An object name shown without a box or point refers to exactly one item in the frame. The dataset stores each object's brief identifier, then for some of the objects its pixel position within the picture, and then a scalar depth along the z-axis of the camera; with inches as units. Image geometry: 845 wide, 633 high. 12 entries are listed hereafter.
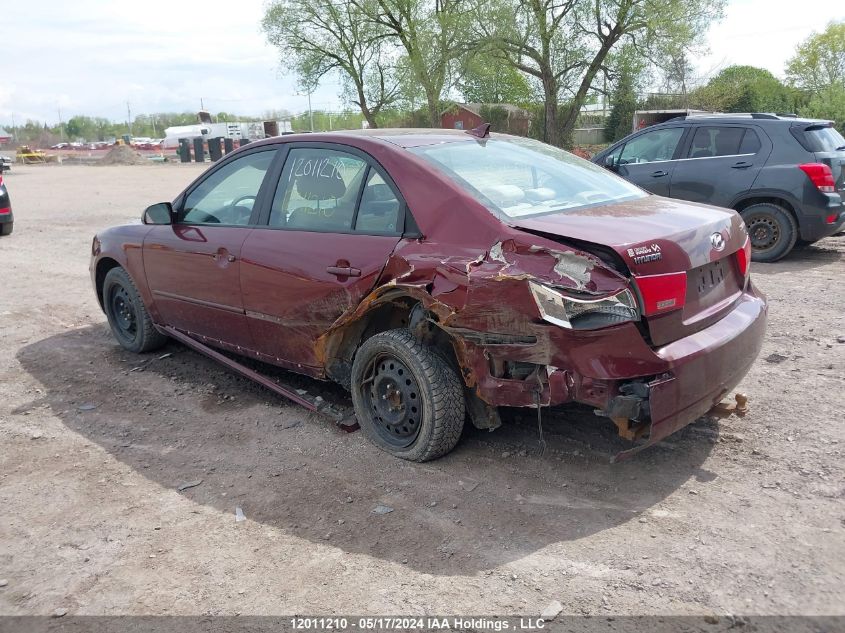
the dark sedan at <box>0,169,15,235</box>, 501.4
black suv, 329.1
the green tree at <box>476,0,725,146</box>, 1043.3
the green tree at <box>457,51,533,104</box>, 1146.0
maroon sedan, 121.6
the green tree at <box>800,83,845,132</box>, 1082.7
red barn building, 1557.8
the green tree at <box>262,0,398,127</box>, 1504.7
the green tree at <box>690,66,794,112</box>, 1243.2
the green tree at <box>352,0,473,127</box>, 1145.4
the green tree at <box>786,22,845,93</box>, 1740.9
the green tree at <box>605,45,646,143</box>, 1104.2
